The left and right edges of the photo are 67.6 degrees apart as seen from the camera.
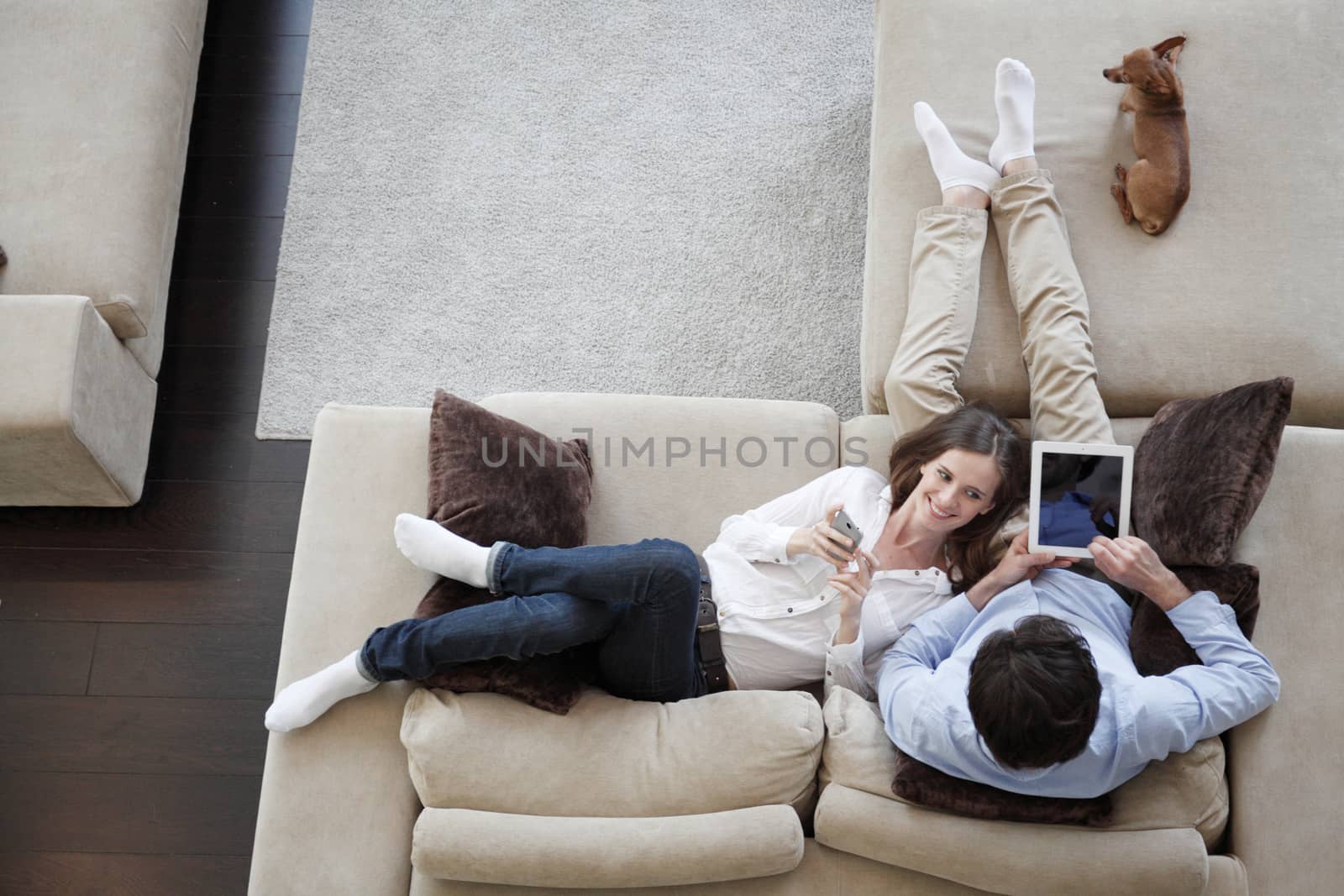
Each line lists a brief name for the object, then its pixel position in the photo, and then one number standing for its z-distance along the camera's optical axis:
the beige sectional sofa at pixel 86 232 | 2.04
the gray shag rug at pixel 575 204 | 2.55
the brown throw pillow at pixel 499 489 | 1.84
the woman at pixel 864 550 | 1.75
